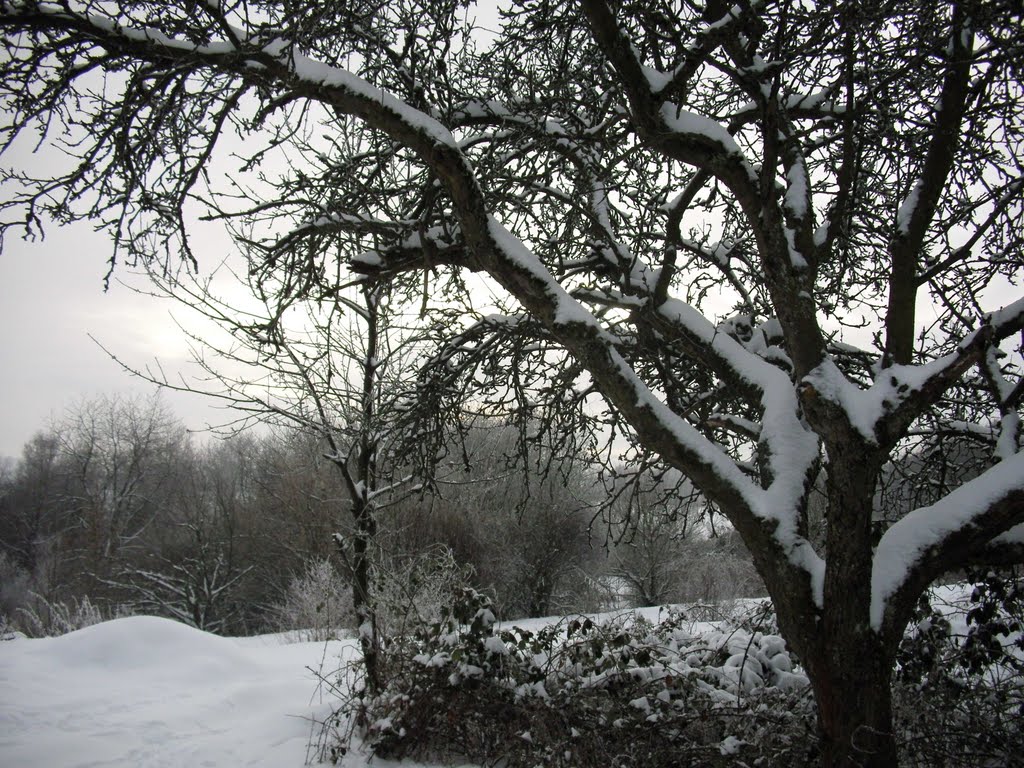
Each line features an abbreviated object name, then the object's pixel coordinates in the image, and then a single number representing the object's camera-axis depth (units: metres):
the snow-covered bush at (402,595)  5.85
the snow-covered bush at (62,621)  14.67
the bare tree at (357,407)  5.81
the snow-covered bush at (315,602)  12.56
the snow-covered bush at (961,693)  3.45
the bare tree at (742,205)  2.95
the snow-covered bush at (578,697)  4.19
